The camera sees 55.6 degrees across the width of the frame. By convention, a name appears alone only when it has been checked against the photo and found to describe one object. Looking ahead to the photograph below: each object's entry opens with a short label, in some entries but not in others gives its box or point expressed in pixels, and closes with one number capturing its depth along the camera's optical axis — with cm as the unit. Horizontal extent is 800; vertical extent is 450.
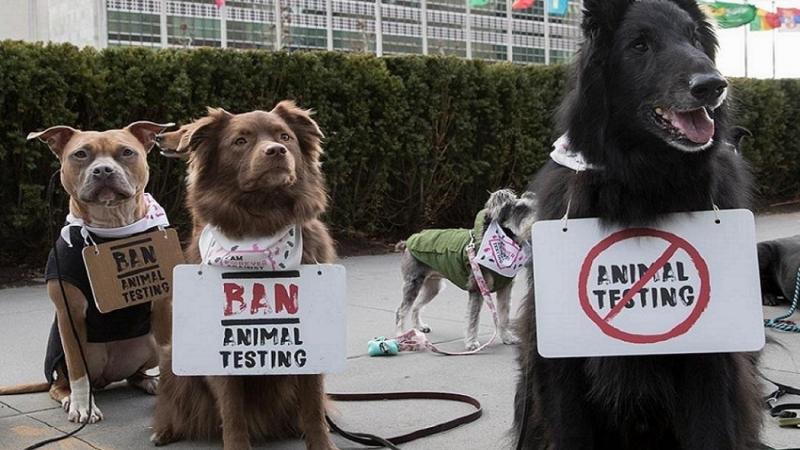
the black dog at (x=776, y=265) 628
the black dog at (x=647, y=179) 222
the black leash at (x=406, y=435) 342
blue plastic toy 516
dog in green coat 541
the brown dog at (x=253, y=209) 312
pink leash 534
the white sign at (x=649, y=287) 241
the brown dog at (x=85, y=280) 387
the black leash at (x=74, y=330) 386
